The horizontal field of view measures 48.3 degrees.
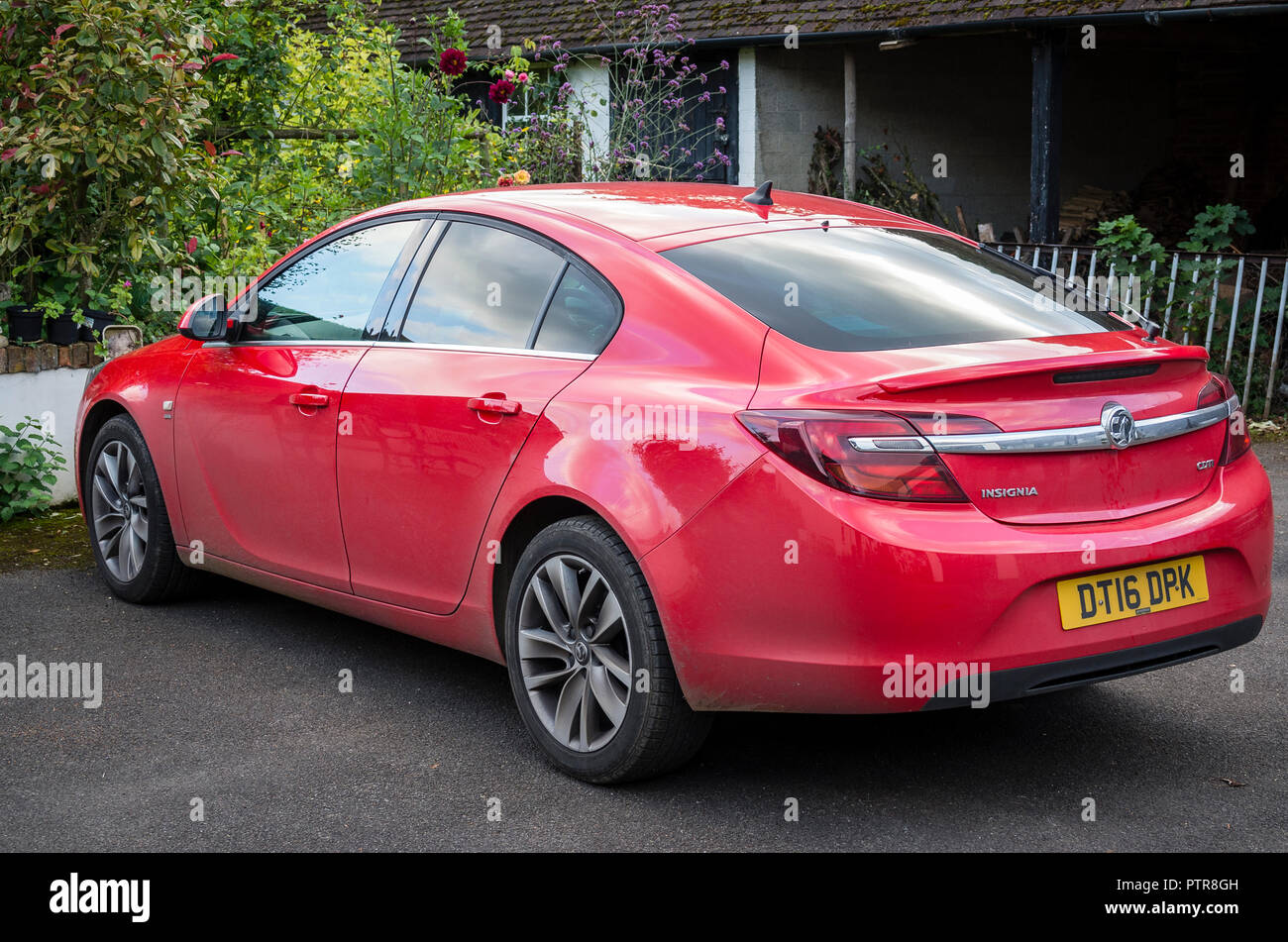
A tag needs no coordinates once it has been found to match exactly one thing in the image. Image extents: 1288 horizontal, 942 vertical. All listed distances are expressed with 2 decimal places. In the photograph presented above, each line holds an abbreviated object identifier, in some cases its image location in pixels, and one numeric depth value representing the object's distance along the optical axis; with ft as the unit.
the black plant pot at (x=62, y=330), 24.64
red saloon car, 10.68
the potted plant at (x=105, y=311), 25.14
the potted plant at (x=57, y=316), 24.30
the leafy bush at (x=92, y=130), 23.45
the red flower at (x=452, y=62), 28.84
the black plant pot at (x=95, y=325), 25.18
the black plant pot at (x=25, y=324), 24.22
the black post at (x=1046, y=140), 40.57
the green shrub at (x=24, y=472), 23.06
